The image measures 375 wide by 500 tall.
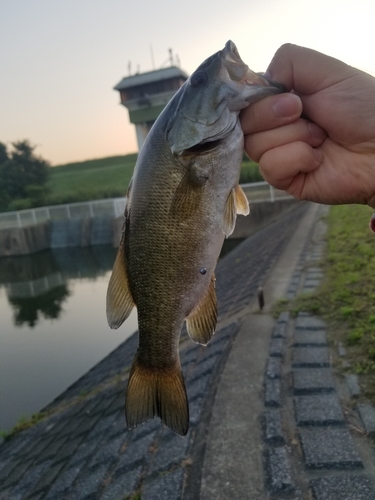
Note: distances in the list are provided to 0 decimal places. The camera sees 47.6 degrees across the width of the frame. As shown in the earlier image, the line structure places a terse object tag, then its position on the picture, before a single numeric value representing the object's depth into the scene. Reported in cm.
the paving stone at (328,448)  270
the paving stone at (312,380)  353
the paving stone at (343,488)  242
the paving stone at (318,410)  313
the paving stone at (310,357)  392
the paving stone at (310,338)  435
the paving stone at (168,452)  303
